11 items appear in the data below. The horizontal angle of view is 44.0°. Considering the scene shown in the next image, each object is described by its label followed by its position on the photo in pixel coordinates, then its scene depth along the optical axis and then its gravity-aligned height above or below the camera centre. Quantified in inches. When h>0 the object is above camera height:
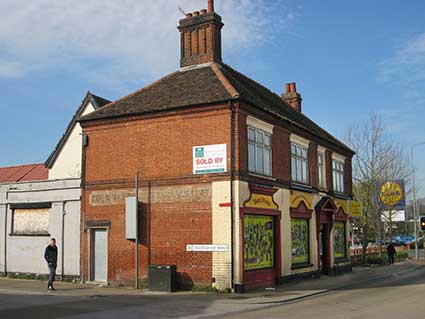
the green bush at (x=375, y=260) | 1355.8 -99.5
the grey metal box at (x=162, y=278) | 721.0 -74.4
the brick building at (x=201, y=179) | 727.7 +66.4
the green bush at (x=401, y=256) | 1565.6 -105.4
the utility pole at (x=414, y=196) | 1559.5 +74.2
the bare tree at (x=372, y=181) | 1522.4 +119.9
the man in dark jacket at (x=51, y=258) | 723.4 -46.8
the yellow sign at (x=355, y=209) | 1186.3 +28.5
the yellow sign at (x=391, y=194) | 1443.2 +75.1
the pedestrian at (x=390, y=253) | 1394.8 -83.4
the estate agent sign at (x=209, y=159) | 732.7 +90.0
